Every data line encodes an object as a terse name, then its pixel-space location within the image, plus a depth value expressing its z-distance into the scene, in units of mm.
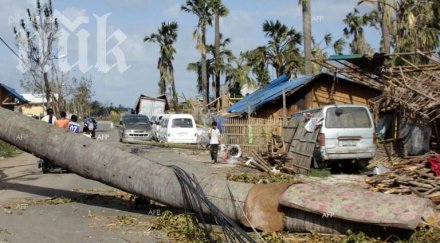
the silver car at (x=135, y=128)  32688
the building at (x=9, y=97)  35475
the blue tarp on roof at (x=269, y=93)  24453
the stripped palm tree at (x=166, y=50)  55188
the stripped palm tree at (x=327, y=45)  33438
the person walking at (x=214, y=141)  19047
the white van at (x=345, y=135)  14516
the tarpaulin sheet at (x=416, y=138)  16828
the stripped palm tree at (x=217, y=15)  44188
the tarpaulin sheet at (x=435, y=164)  11294
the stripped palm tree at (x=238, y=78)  42469
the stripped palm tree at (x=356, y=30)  46094
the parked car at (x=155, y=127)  34922
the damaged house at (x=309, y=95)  24625
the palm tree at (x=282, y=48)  34719
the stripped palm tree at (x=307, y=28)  27738
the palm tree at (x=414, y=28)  27016
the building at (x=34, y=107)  95750
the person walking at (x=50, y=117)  15164
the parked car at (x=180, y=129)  30078
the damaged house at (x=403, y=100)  16062
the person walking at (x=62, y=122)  14758
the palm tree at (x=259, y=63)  35416
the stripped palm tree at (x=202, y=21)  44875
